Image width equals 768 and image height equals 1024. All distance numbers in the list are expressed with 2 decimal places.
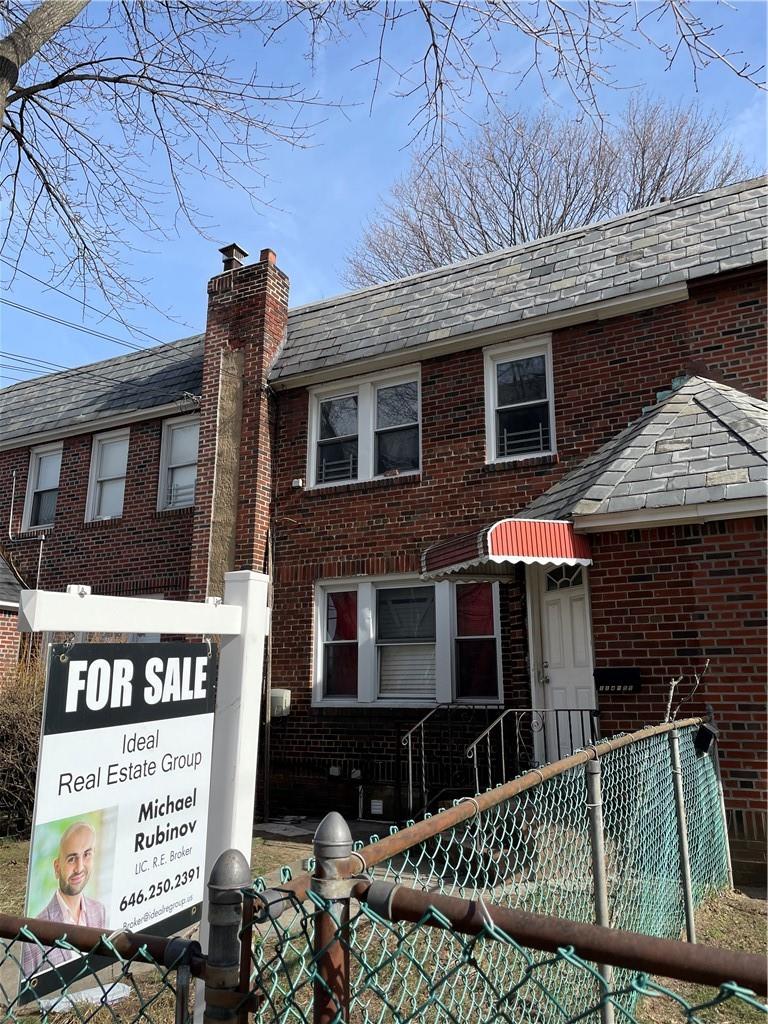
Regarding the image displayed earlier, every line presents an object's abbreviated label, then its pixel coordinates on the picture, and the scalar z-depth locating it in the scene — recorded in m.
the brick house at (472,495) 7.21
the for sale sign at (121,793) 2.14
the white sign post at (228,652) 2.36
